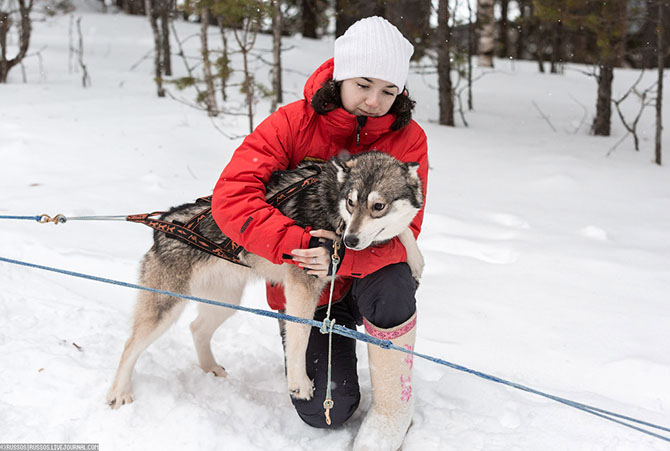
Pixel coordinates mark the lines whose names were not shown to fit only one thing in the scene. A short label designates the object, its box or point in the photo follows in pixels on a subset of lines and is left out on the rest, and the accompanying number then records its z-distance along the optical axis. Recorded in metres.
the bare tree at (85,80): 9.78
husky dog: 2.02
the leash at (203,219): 2.31
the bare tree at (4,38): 9.12
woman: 2.07
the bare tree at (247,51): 5.81
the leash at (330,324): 1.94
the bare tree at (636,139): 7.39
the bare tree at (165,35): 9.41
